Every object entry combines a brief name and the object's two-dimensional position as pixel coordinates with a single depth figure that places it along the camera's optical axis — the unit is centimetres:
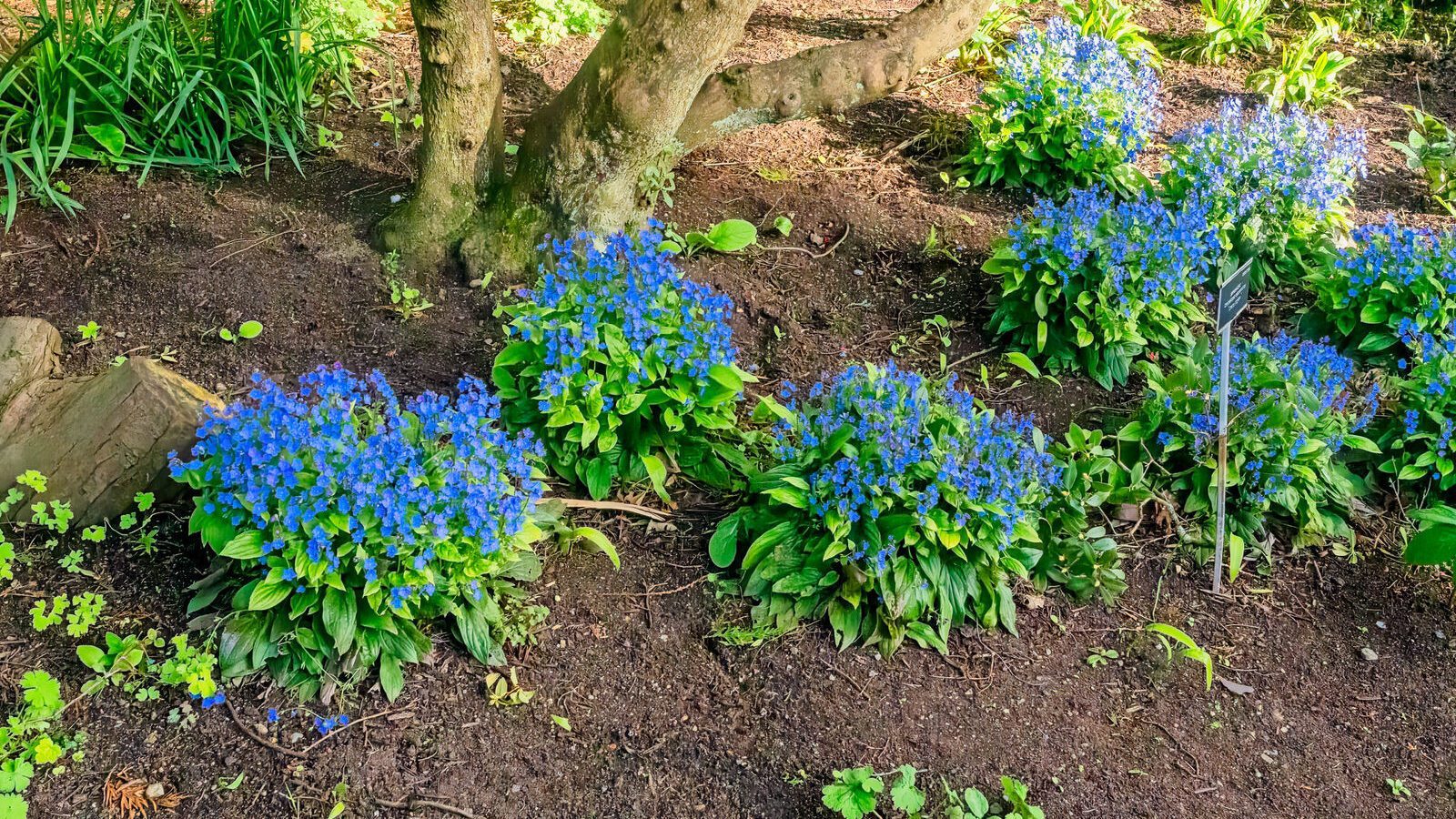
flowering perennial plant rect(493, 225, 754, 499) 299
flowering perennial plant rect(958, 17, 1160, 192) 457
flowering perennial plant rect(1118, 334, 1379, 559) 328
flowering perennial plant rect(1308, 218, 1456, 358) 380
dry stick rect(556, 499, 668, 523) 315
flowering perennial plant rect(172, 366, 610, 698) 246
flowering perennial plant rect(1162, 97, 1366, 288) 419
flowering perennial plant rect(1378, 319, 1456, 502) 343
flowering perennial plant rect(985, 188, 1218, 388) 376
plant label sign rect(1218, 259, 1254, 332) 299
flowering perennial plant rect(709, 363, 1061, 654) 283
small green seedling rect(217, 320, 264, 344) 351
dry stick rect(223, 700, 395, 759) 250
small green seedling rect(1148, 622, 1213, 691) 283
